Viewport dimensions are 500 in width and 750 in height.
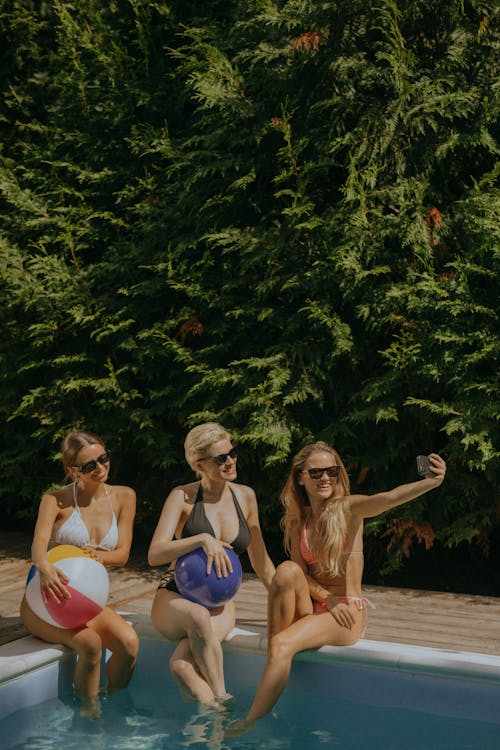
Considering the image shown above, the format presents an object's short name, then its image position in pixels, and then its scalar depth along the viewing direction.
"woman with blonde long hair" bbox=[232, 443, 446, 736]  4.55
